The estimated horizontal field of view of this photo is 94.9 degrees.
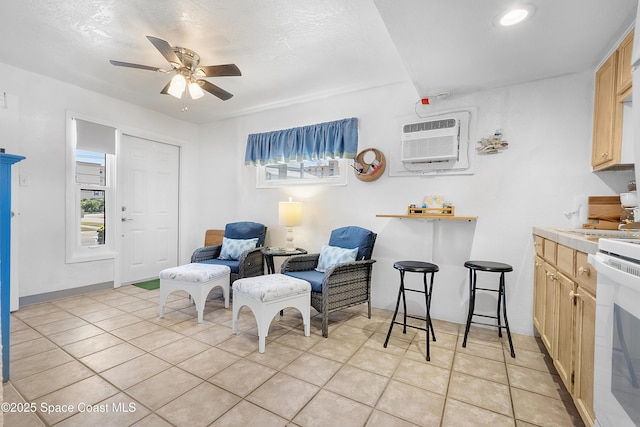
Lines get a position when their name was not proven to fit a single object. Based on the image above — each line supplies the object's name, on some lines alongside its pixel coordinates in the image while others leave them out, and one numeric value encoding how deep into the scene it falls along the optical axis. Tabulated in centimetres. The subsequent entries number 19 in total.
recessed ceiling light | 163
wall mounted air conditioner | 275
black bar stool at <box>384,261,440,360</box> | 215
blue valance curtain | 328
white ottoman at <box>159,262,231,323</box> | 271
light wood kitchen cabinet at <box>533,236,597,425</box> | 130
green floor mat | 387
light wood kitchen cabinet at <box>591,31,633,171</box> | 183
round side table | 323
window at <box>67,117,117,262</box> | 342
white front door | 399
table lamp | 338
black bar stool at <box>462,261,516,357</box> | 215
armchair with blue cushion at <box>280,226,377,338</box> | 254
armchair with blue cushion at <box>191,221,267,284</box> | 322
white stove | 91
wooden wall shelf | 254
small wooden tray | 273
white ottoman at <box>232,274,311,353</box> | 223
